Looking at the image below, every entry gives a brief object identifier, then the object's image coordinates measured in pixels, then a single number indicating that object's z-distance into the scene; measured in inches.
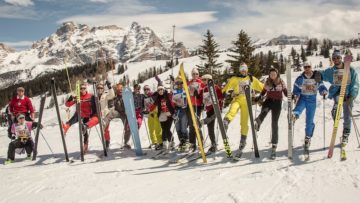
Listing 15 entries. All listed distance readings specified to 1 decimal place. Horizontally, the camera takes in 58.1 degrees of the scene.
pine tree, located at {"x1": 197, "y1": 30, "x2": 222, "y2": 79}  1765.5
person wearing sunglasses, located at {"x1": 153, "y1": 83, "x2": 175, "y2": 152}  371.6
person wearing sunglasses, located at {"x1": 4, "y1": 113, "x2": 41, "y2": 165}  394.6
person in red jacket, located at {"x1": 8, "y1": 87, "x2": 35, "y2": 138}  408.6
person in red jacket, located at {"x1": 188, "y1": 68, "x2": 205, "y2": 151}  355.3
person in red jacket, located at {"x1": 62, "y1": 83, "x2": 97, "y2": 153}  392.2
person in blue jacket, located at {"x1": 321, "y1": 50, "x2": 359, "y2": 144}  297.1
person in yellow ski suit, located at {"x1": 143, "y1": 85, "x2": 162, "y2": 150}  396.8
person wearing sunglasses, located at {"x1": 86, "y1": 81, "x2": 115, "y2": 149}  403.5
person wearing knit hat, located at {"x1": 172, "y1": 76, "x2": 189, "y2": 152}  358.9
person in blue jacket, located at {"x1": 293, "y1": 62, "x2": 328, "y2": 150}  305.6
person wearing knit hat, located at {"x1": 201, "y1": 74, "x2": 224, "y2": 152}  335.6
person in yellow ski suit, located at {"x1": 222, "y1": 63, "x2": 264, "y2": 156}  325.7
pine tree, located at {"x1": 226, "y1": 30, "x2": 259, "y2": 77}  1477.9
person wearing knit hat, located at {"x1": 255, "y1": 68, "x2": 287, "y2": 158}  313.7
